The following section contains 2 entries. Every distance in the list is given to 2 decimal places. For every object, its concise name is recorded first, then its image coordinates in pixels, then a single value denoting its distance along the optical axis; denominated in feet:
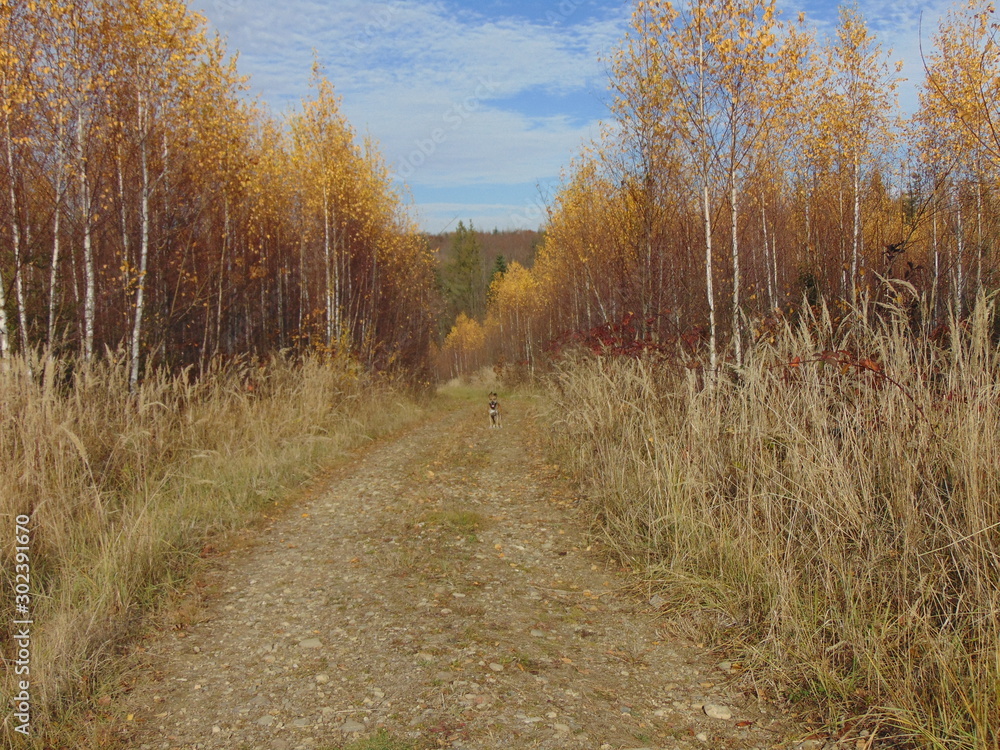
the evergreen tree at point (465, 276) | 200.03
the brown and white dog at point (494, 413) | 37.39
